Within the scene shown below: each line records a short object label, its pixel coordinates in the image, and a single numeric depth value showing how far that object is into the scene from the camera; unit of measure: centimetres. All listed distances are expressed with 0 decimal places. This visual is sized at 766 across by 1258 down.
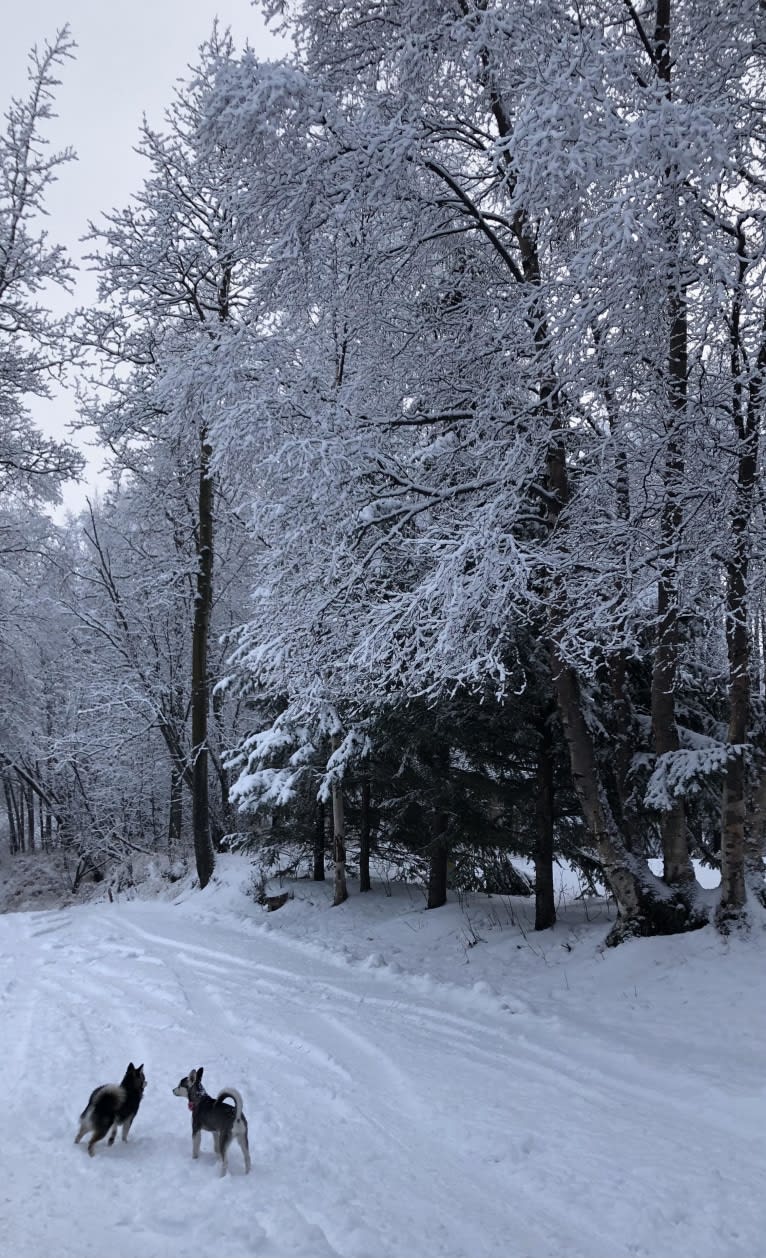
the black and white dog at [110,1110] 390
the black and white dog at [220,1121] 380
